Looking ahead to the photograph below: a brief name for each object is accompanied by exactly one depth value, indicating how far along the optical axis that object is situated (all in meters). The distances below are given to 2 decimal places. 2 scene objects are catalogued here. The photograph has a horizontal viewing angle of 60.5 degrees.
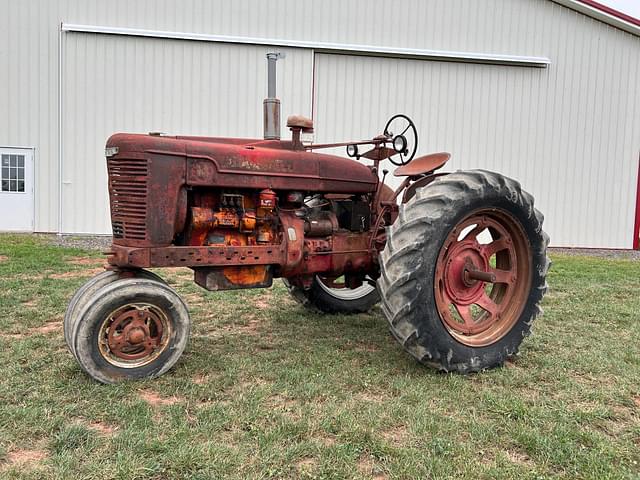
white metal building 10.88
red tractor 3.21
